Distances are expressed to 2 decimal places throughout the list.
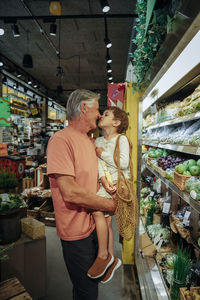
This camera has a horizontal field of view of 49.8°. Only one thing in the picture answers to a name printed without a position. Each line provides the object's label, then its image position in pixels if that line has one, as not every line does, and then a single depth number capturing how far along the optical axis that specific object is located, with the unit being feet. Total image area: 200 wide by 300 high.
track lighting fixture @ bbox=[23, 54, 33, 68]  22.99
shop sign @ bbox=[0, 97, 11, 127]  16.51
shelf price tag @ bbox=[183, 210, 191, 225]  6.80
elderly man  4.60
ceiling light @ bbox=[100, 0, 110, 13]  12.87
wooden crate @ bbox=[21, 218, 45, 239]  7.74
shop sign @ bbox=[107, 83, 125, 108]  10.23
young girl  5.37
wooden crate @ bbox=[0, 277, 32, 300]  4.55
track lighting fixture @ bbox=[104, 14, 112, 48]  18.43
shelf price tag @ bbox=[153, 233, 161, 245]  8.03
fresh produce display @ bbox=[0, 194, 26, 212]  7.12
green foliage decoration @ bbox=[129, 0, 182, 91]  5.34
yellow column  9.51
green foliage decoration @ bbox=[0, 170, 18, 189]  9.72
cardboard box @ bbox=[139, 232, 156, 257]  8.32
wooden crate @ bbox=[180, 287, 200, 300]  4.82
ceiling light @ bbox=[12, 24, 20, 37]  17.46
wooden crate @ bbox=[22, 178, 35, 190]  18.29
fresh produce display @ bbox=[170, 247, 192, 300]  5.30
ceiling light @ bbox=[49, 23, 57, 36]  16.81
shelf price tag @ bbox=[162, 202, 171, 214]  8.35
